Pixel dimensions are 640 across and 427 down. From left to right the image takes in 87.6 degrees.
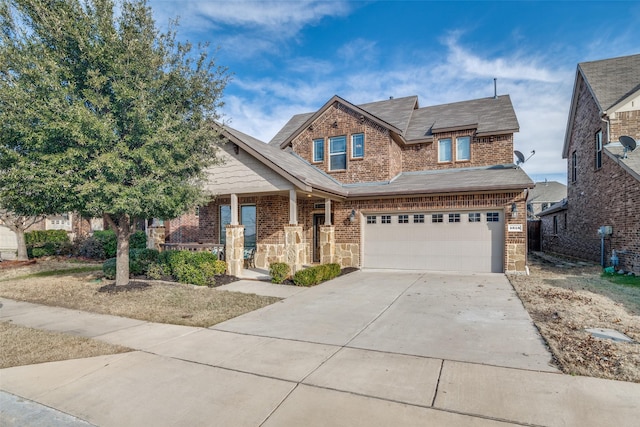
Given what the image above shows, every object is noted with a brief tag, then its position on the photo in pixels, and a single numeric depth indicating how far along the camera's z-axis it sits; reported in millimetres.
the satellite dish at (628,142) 12008
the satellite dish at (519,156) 14242
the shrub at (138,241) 16406
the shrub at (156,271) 10609
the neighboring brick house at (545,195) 44844
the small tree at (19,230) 14789
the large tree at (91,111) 6848
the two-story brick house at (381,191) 11453
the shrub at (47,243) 16875
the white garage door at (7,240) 21297
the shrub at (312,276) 10089
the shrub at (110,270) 10391
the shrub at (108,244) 16516
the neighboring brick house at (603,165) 11656
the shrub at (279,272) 10484
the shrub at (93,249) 16594
